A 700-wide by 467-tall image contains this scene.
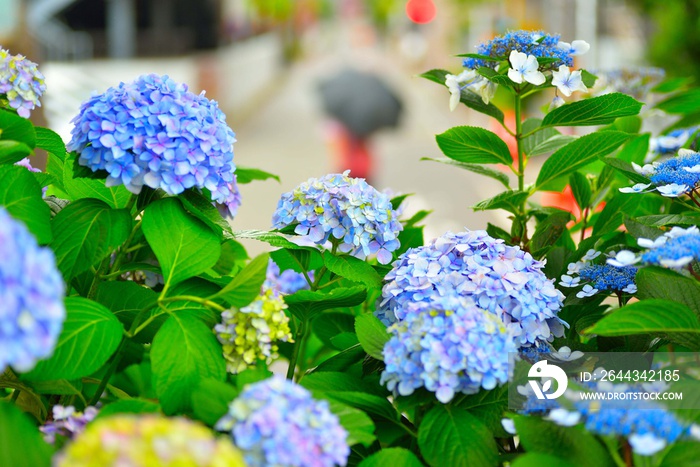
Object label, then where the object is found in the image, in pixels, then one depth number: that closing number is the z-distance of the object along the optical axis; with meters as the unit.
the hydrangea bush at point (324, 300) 1.37
